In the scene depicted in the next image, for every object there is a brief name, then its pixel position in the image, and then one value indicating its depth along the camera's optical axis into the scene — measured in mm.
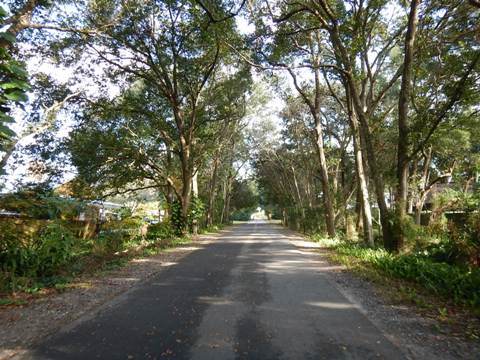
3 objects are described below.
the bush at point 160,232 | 17703
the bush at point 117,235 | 11383
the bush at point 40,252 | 7223
